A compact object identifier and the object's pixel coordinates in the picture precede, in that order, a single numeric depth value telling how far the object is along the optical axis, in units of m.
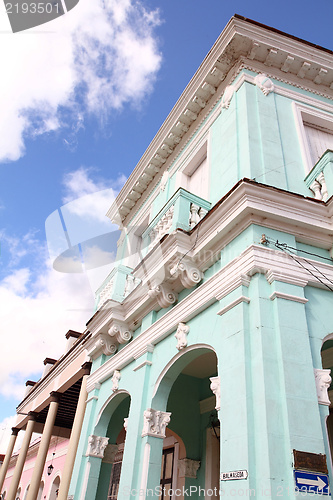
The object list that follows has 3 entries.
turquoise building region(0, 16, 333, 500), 4.08
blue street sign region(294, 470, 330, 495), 3.60
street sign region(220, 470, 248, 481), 3.82
